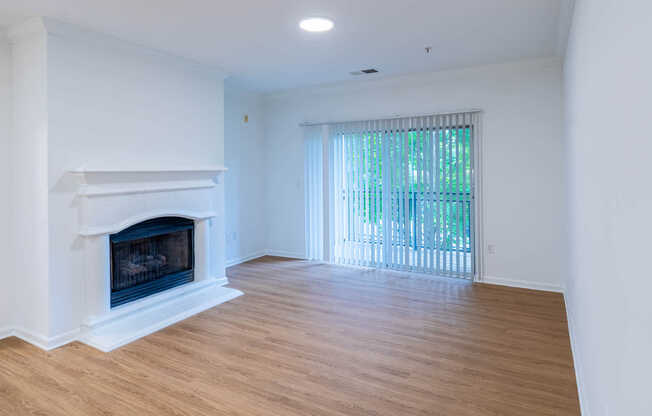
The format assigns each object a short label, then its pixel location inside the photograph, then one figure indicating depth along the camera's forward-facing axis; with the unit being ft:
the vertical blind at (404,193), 15.79
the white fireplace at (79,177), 10.27
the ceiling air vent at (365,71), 15.48
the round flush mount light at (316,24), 10.46
